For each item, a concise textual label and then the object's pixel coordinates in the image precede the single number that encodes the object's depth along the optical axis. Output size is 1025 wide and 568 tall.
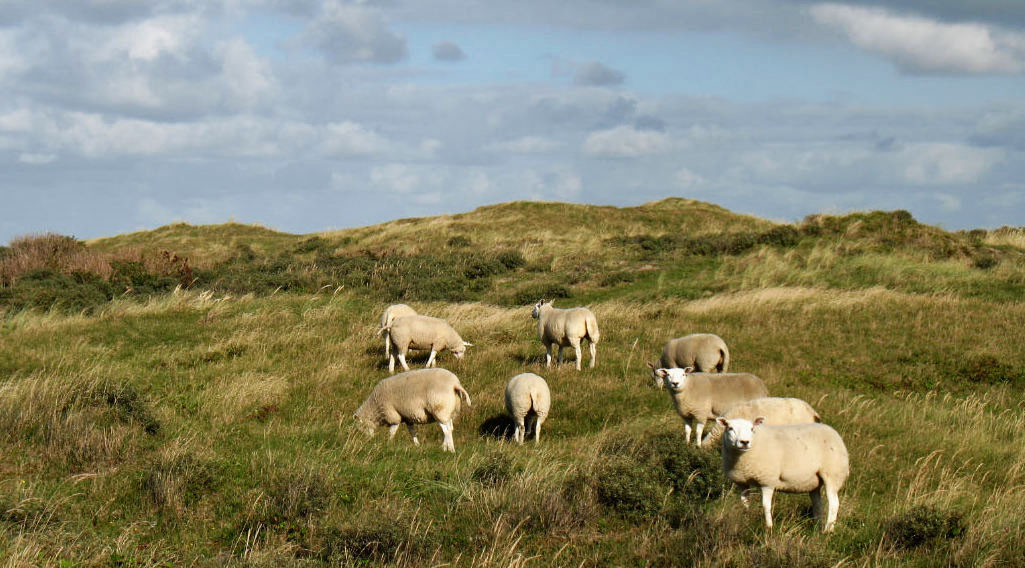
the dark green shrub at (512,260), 37.19
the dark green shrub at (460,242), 44.00
